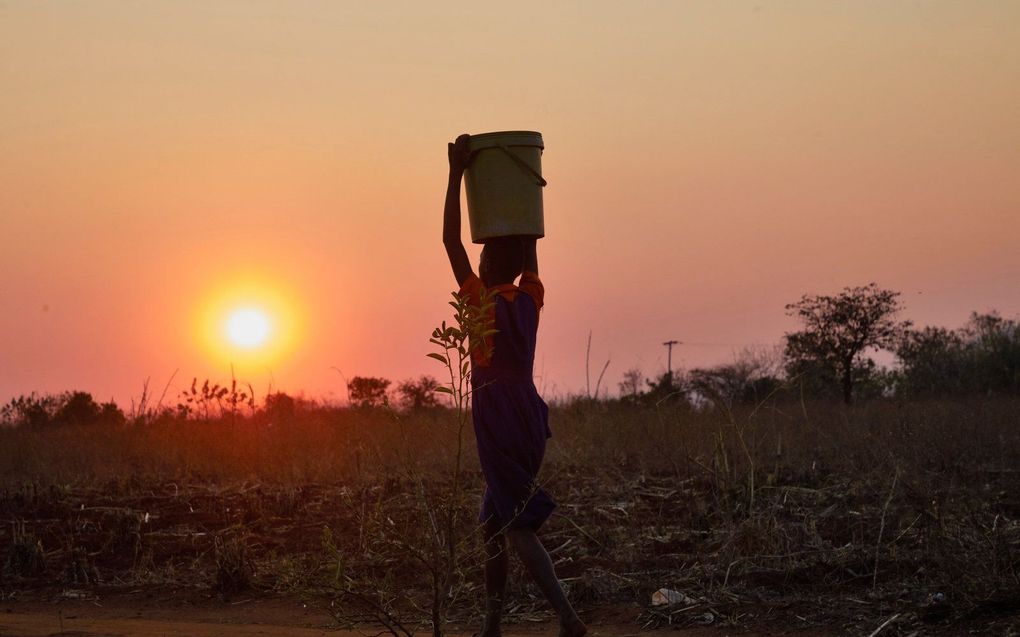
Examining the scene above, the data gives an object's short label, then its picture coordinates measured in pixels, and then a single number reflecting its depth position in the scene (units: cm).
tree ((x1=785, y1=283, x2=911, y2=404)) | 2914
